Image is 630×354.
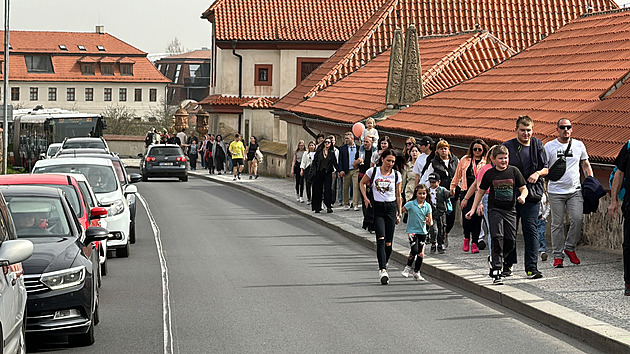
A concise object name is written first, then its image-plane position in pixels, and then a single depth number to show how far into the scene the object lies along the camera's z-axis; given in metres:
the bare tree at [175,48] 181.84
